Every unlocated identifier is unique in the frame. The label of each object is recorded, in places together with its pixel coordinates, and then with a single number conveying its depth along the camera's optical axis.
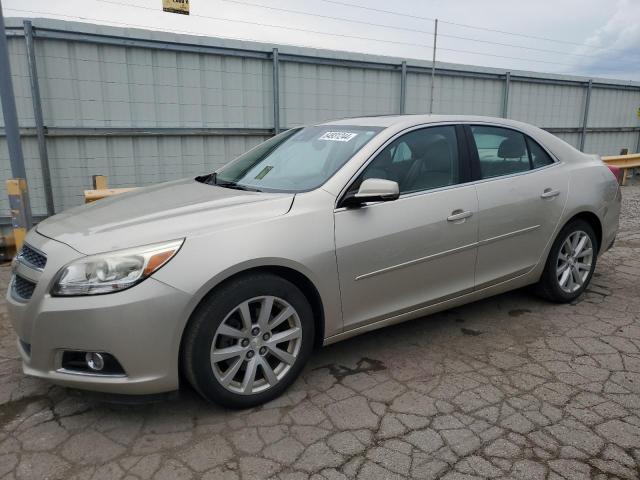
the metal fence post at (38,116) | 6.13
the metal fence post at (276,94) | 7.90
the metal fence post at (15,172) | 5.17
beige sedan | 2.41
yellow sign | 6.57
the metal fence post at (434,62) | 9.68
